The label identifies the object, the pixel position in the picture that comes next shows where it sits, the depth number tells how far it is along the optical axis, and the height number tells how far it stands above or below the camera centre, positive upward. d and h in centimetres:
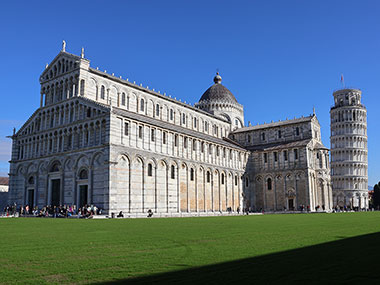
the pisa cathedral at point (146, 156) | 3641 +554
